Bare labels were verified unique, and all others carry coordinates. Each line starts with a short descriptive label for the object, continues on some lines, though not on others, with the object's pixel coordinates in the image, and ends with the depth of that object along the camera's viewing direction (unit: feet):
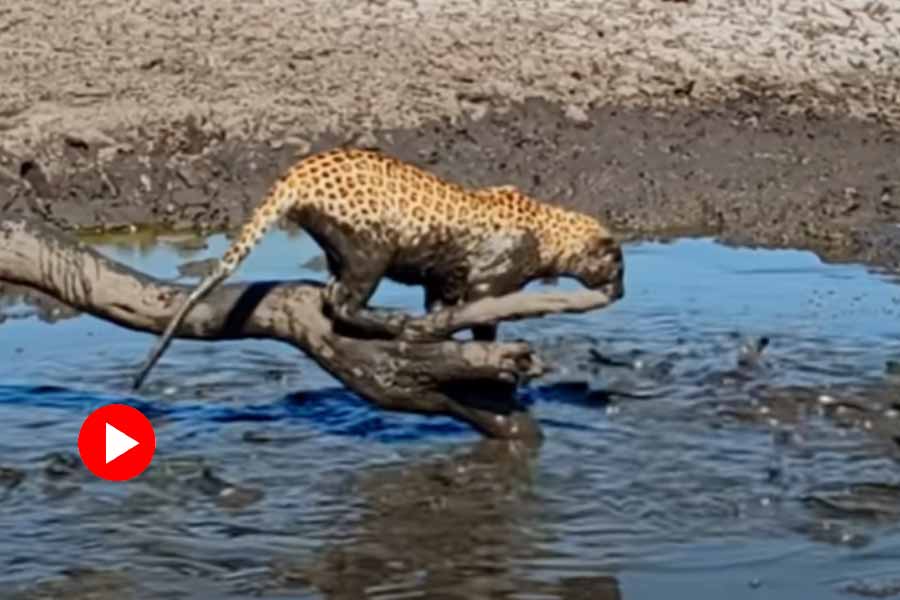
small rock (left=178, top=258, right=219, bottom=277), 84.53
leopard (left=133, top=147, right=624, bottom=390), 59.57
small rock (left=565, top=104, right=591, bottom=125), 105.09
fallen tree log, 60.75
